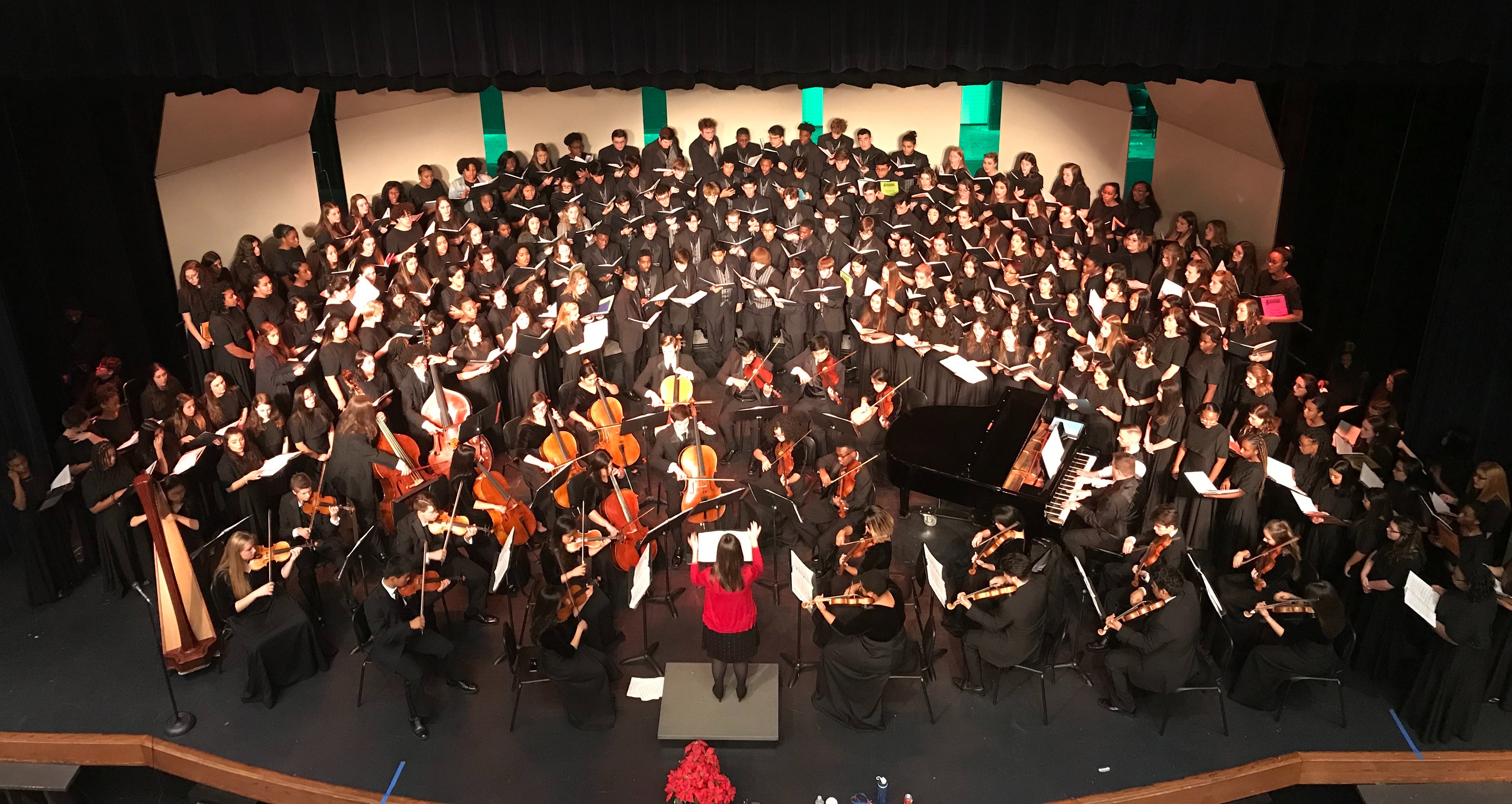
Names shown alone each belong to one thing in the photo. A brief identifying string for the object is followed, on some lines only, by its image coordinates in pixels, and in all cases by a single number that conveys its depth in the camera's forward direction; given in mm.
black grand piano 7785
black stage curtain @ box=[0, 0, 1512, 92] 8414
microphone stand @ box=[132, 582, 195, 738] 7012
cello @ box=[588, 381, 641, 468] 8648
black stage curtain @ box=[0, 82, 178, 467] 9258
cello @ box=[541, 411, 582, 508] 8156
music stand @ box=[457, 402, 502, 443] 8375
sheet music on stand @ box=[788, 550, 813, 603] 6359
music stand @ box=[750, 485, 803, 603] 6977
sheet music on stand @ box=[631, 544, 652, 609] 6434
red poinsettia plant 6008
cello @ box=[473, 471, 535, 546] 7961
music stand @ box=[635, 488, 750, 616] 6766
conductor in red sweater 6824
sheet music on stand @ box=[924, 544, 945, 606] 6355
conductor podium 6734
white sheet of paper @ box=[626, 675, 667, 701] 7188
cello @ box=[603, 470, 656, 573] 7812
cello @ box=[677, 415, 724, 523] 7914
